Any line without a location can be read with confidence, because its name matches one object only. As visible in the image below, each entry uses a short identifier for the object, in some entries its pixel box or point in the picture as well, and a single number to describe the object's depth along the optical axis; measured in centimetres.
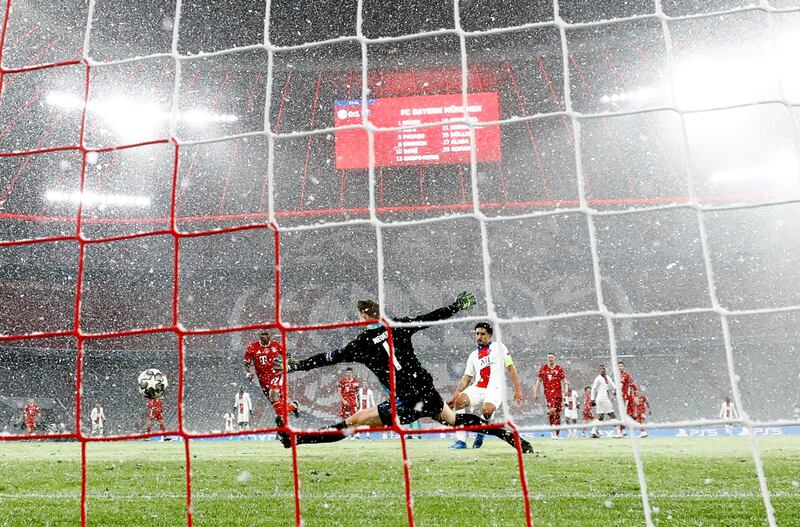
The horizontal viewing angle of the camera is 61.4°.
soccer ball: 630
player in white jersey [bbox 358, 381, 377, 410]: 1478
